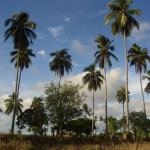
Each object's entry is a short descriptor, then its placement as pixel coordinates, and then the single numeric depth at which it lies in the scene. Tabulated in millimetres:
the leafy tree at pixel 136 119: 58293
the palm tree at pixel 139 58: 47801
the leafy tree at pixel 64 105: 43353
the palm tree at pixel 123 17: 36989
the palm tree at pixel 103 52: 48022
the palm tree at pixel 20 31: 39799
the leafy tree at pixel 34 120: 43732
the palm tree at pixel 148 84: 54612
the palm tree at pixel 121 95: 75128
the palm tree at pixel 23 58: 46396
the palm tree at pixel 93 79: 54880
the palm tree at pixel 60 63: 50696
